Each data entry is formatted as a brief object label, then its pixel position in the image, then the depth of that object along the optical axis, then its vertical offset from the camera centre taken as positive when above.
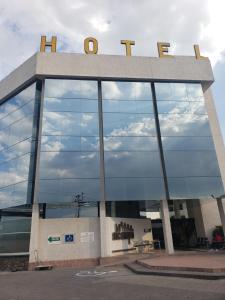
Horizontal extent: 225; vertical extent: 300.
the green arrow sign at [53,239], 21.17 +0.97
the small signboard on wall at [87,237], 21.58 +1.05
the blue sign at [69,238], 21.38 +1.03
